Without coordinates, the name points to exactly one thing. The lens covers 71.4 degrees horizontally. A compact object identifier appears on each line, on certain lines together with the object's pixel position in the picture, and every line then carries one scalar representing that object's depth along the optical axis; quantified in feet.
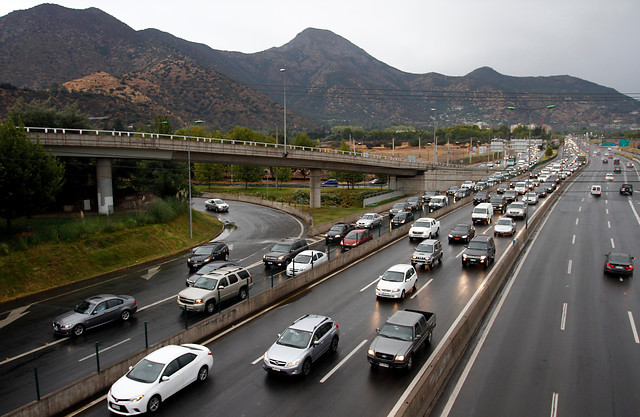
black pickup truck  49.26
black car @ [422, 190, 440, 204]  199.86
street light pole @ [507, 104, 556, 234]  122.05
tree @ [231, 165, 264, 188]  289.35
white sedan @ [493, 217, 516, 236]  122.42
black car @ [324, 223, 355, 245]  123.54
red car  112.98
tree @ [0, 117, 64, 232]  102.63
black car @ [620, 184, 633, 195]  203.40
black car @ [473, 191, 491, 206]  188.14
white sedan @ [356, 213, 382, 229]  138.44
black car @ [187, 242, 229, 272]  100.99
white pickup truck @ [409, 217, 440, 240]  124.29
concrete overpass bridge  142.72
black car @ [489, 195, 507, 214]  163.61
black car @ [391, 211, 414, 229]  143.14
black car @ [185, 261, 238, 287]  83.22
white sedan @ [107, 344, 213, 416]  42.70
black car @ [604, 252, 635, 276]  85.71
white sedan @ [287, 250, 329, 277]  89.30
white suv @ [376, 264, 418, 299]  74.95
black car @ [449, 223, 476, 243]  117.29
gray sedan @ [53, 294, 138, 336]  64.59
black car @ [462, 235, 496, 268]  93.25
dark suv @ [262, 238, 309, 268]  98.58
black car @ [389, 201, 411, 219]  165.99
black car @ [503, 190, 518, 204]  178.50
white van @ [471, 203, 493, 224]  142.41
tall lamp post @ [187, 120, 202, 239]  137.18
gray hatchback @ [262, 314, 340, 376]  48.98
